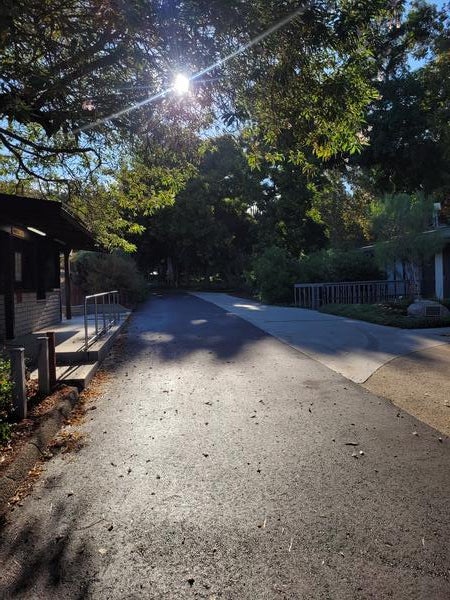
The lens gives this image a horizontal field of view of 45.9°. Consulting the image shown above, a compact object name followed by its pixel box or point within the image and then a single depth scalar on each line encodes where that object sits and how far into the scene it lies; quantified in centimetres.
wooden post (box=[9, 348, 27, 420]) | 577
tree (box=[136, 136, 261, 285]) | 4375
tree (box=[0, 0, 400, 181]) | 536
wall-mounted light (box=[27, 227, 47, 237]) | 1365
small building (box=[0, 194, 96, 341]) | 1052
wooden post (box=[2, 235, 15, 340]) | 1177
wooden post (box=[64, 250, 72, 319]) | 1842
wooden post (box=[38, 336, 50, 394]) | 689
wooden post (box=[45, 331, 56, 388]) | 734
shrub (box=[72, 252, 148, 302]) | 2684
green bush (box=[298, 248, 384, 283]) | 2442
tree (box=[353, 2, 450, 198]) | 1447
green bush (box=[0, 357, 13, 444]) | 495
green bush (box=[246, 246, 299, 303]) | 2550
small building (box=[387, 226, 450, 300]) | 2144
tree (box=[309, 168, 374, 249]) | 2736
